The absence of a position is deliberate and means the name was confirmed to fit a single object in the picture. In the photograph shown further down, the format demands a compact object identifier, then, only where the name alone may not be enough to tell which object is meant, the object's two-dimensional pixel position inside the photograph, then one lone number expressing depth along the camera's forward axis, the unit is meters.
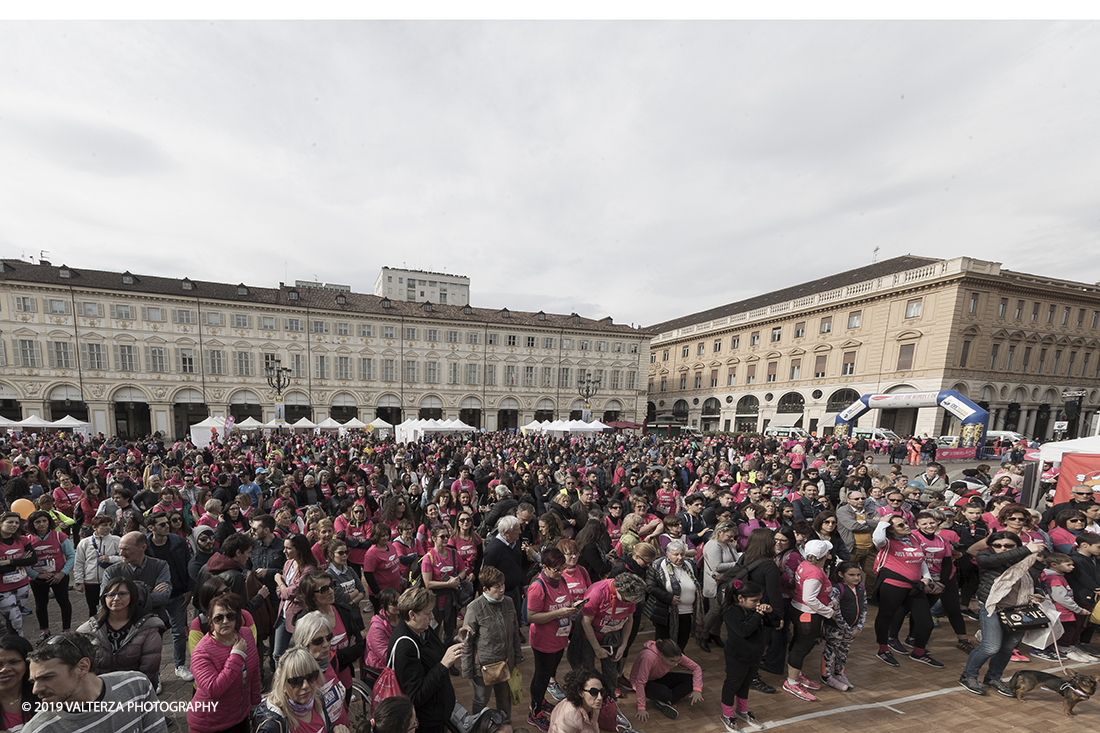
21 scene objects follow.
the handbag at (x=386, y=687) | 2.69
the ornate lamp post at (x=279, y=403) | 21.12
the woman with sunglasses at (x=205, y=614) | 2.86
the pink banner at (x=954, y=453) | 20.83
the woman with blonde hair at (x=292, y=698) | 2.22
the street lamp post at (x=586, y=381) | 39.99
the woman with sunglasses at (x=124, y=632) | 2.87
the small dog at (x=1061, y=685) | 3.96
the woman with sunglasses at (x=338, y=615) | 3.04
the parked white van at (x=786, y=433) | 30.25
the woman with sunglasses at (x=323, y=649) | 2.50
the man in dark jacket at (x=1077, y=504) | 6.09
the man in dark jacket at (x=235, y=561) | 3.69
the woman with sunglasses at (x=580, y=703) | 2.88
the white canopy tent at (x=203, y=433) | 18.64
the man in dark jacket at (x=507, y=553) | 4.49
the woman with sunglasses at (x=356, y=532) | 5.07
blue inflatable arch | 20.80
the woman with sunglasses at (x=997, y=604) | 4.25
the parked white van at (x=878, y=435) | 26.77
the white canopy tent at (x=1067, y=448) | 9.10
